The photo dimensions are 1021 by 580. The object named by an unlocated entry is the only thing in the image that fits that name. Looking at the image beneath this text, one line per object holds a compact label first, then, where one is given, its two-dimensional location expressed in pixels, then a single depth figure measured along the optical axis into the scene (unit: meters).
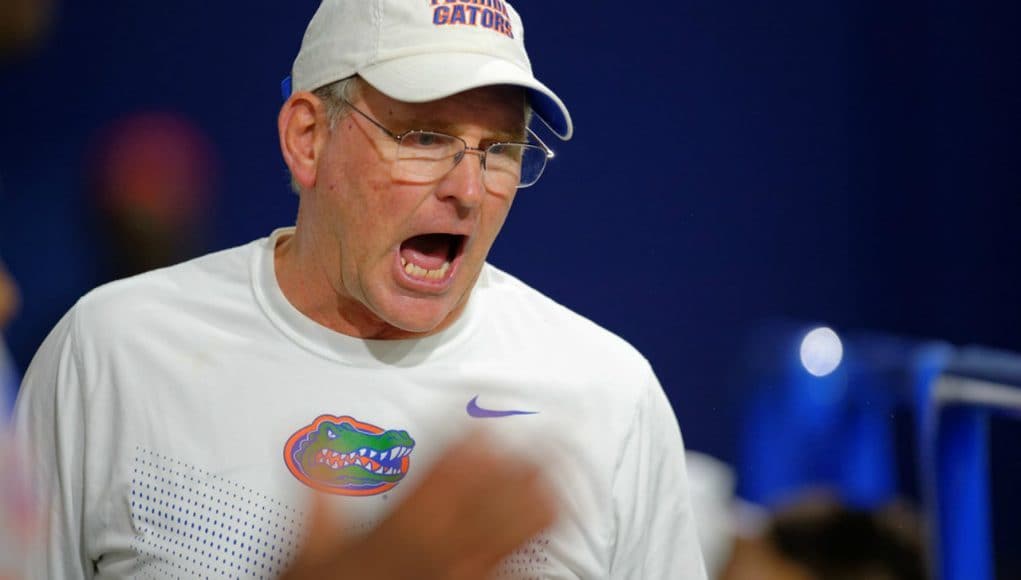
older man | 7.37
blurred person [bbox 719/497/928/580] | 7.49
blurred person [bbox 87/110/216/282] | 7.57
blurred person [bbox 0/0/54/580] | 4.48
